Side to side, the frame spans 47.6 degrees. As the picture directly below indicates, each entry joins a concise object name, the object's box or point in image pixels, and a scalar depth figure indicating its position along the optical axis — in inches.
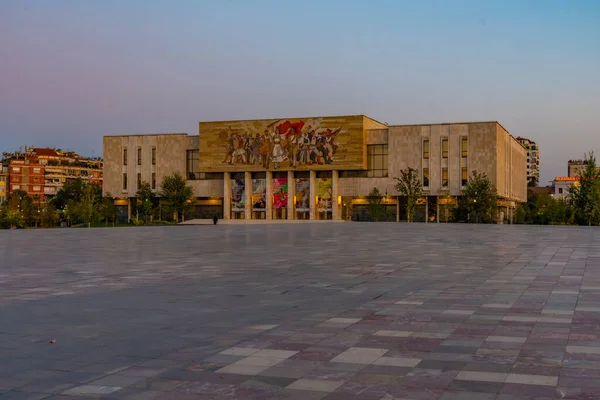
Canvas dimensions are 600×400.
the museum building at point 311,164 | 3526.1
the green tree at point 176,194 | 3688.5
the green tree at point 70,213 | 3405.5
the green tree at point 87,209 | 3284.9
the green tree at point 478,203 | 3196.4
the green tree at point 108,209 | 3718.5
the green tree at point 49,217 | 3329.2
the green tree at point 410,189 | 3408.0
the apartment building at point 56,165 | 6309.1
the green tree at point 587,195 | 2581.2
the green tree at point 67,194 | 5339.6
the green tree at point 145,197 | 3769.7
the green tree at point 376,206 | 3516.2
